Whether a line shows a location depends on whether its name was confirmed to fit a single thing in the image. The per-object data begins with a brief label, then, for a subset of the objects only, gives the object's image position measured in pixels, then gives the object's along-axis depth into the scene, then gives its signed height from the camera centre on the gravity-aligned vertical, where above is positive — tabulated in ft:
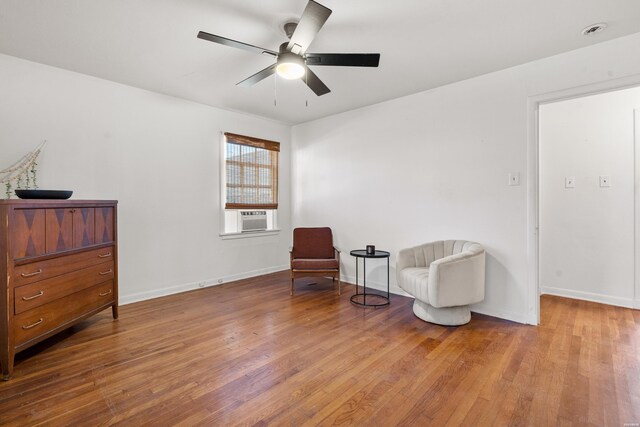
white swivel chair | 9.34 -2.21
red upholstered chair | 14.96 -1.42
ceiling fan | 6.65 +4.00
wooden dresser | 6.90 -1.38
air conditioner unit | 16.15 -0.31
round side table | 11.95 -3.47
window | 15.39 +1.79
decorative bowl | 8.10 +0.57
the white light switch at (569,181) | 12.62 +1.40
